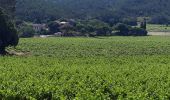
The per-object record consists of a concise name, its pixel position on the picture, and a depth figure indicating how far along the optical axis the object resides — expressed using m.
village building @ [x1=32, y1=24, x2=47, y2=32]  149.76
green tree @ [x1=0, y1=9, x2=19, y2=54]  73.19
